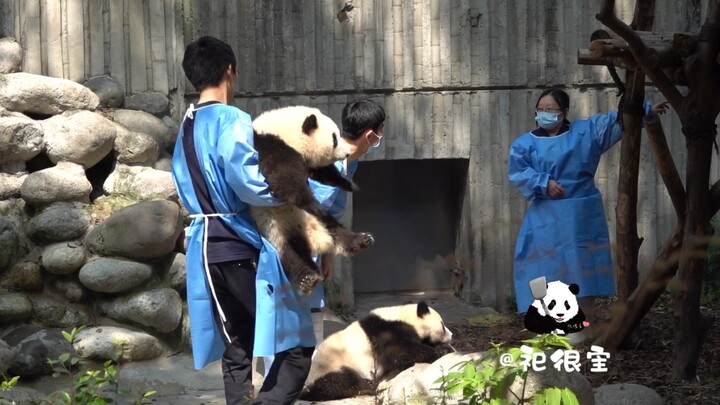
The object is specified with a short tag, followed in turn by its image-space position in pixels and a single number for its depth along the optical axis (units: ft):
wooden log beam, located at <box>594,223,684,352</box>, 17.92
